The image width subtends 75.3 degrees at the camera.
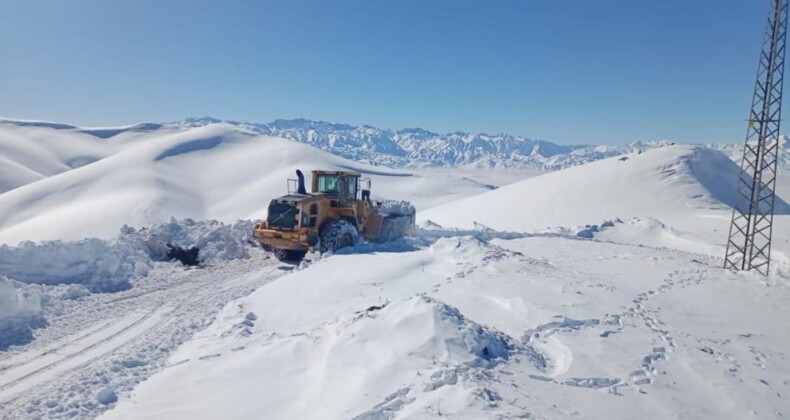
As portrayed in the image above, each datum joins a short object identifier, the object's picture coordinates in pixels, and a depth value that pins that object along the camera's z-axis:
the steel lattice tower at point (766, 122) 15.37
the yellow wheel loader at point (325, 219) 14.40
